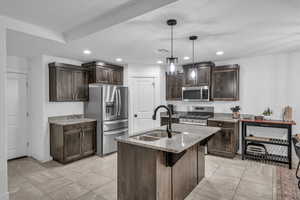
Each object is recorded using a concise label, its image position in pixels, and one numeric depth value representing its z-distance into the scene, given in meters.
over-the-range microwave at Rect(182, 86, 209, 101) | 4.61
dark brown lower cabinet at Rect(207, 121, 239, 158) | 3.99
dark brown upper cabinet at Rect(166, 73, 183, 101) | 5.18
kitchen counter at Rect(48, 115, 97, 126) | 3.92
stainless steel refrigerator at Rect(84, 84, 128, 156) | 4.26
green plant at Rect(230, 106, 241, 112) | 4.33
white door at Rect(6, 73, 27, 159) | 4.05
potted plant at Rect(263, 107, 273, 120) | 3.98
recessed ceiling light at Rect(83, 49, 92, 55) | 3.56
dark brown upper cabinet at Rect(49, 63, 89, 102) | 3.93
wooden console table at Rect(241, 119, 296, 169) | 3.54
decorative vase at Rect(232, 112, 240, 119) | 4.24
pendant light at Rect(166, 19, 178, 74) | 2.45
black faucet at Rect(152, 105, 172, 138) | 2.25
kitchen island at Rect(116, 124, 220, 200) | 1.97
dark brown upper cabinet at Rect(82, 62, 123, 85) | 4.44
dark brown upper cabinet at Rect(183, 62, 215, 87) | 4.57
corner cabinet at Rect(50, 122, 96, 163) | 3.74
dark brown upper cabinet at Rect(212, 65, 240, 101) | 4.29
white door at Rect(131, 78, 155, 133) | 5.16
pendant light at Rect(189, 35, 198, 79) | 2.81
